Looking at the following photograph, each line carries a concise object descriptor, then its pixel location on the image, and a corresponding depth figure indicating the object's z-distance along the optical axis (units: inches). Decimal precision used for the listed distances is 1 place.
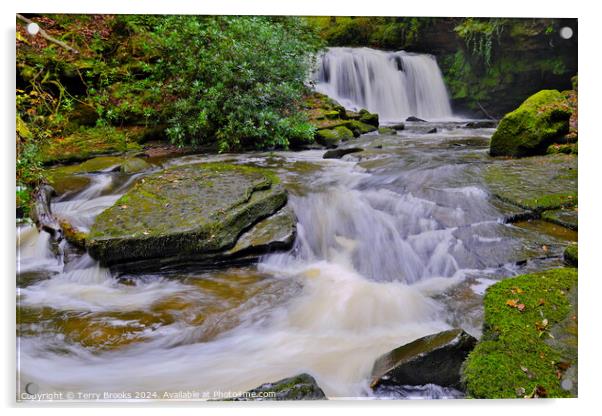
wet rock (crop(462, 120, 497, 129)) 158.6
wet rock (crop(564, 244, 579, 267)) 104.9
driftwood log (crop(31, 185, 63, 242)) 112.0
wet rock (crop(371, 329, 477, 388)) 81.7
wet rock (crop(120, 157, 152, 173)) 149.9
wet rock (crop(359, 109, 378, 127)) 193.3
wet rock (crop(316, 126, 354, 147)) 194.1
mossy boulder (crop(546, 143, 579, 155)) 118.3
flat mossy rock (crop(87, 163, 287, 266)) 107.8
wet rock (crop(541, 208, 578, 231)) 111.5
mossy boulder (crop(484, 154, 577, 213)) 116.1
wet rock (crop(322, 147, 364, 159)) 175.9
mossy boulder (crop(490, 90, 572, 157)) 135.3
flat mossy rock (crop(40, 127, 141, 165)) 122.6
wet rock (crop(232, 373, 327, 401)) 87.7
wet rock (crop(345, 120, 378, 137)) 195.6
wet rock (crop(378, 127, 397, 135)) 181.5
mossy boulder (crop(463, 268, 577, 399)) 80.9
